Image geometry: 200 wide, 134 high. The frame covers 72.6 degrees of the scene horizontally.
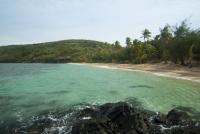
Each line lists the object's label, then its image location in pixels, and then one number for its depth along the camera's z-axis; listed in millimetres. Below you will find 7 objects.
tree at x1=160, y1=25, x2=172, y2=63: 31405
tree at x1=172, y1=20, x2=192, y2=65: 27469
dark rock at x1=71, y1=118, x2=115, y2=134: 6298
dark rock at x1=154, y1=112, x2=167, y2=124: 7949
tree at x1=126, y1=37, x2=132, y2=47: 51168
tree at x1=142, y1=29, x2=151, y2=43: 47887
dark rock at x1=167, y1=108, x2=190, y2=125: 7838
